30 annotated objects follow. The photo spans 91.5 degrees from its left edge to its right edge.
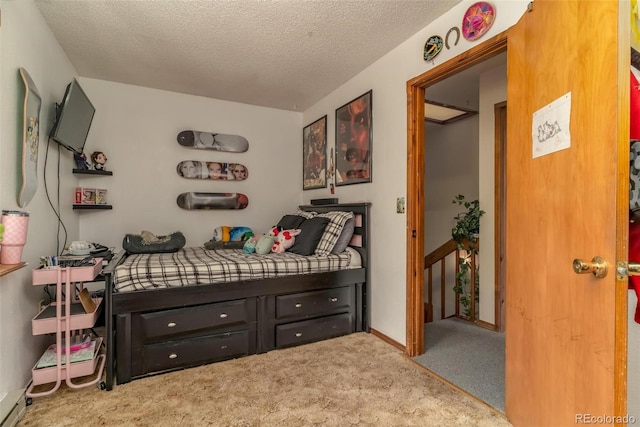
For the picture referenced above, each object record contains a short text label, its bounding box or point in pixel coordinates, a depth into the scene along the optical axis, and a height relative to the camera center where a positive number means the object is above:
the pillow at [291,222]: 3.34 -0.11
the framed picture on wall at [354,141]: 2.95 +0.72
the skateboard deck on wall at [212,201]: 3.63 +0.14
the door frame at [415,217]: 2.40 -0.04
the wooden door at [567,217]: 1.00 -0.03
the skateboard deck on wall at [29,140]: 1.79 +0.44
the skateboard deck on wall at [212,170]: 3.65 +0.51
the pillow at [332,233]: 2.87 -0.19
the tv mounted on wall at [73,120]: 2.23 +0.72
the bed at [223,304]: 2.07 -0.70
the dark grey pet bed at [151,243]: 2.94 -0.29
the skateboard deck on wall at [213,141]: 3.63 +0.87
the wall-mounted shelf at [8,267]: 1.41 -0.26
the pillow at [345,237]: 2.91 -0.23
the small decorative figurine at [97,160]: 3.22 +0.55
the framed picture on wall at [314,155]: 3.74 +0.73
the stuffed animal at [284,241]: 2.96 -0.28
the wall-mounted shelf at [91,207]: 3.01 +0.06
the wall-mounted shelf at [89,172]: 2.98 +0.41
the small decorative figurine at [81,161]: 3.01 +0.51
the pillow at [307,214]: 3.38 -0.02
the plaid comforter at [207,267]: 2.11 -0.42
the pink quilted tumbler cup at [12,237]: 1.55 -0.12
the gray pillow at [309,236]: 2.86 -0.23
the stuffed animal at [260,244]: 2.93 -0.31
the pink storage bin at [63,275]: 1.81 -0.37
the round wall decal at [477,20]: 1.87 +1.19
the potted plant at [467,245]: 3.11 -0.35
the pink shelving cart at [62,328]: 1.82 -0.69
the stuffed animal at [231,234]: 3.67 -0.25
